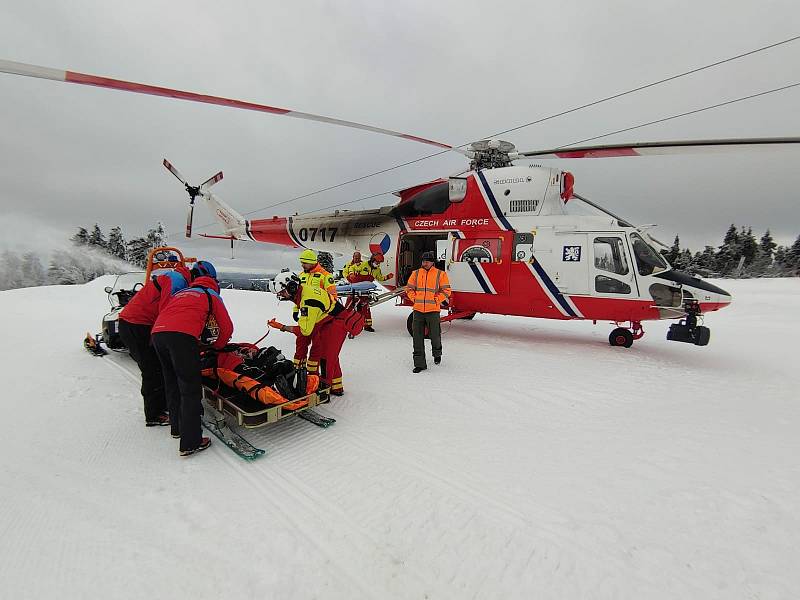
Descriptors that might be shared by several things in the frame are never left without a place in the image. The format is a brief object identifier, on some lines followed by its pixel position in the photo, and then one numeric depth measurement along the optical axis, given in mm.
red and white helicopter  6297
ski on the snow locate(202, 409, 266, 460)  2986
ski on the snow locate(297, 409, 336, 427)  3617
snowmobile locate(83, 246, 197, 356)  4289
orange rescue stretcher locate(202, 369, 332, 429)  3170
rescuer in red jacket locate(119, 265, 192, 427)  3508
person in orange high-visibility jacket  5805
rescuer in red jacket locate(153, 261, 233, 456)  2969
